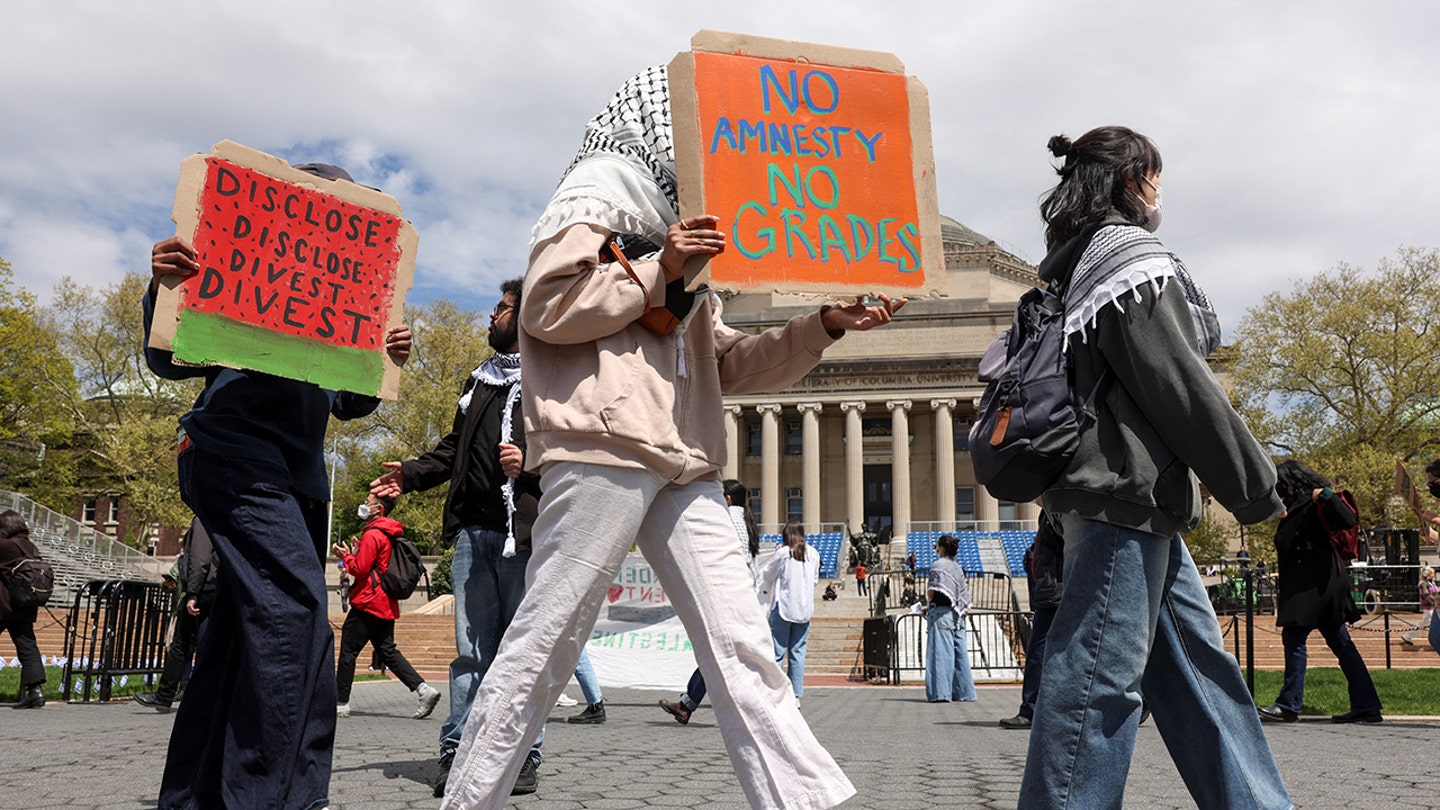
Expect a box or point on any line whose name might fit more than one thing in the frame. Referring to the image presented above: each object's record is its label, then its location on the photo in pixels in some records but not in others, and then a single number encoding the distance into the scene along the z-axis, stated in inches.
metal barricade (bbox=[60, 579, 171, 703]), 438.3
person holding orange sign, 111.0
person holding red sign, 134.2
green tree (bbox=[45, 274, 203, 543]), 1731.1
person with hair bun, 112.0
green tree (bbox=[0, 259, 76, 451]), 1657.2
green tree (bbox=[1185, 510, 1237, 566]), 1685.8
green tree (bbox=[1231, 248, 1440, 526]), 1520.7
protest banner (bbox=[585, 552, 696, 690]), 531.2
